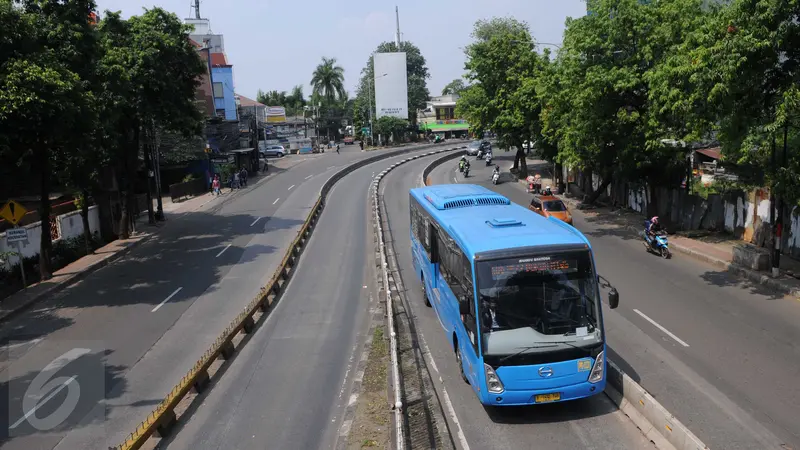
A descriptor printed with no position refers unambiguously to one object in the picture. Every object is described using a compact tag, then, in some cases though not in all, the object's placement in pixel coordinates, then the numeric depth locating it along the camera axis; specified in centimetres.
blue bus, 929
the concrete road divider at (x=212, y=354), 990
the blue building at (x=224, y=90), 6066
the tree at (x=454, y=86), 12136
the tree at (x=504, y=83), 4250
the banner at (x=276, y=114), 10231
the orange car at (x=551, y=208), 2756
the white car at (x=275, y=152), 7775
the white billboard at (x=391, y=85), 8981
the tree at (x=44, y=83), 1883
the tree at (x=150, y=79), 2972
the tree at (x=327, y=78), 10450
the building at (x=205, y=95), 5347
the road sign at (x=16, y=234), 2135
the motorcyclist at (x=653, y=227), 2248
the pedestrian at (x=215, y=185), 4703
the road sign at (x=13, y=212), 2181
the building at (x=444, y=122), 10862
